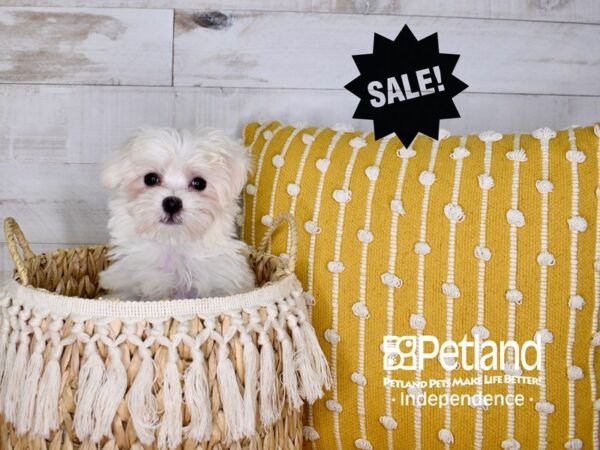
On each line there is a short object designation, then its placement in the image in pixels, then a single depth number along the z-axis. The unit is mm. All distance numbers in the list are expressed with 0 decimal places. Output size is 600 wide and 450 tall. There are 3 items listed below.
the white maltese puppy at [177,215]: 1137
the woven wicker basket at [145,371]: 824
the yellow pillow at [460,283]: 1008
